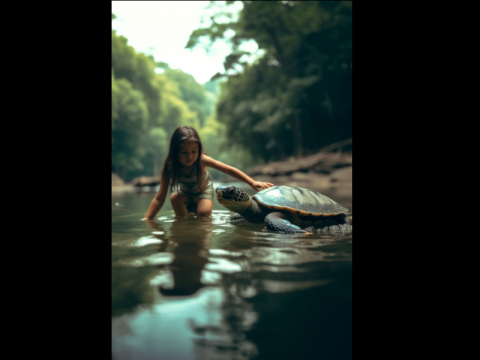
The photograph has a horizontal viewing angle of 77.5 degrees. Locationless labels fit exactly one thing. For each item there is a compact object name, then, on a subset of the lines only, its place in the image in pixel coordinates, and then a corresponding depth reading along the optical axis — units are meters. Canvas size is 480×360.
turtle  2.62
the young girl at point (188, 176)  3.03
